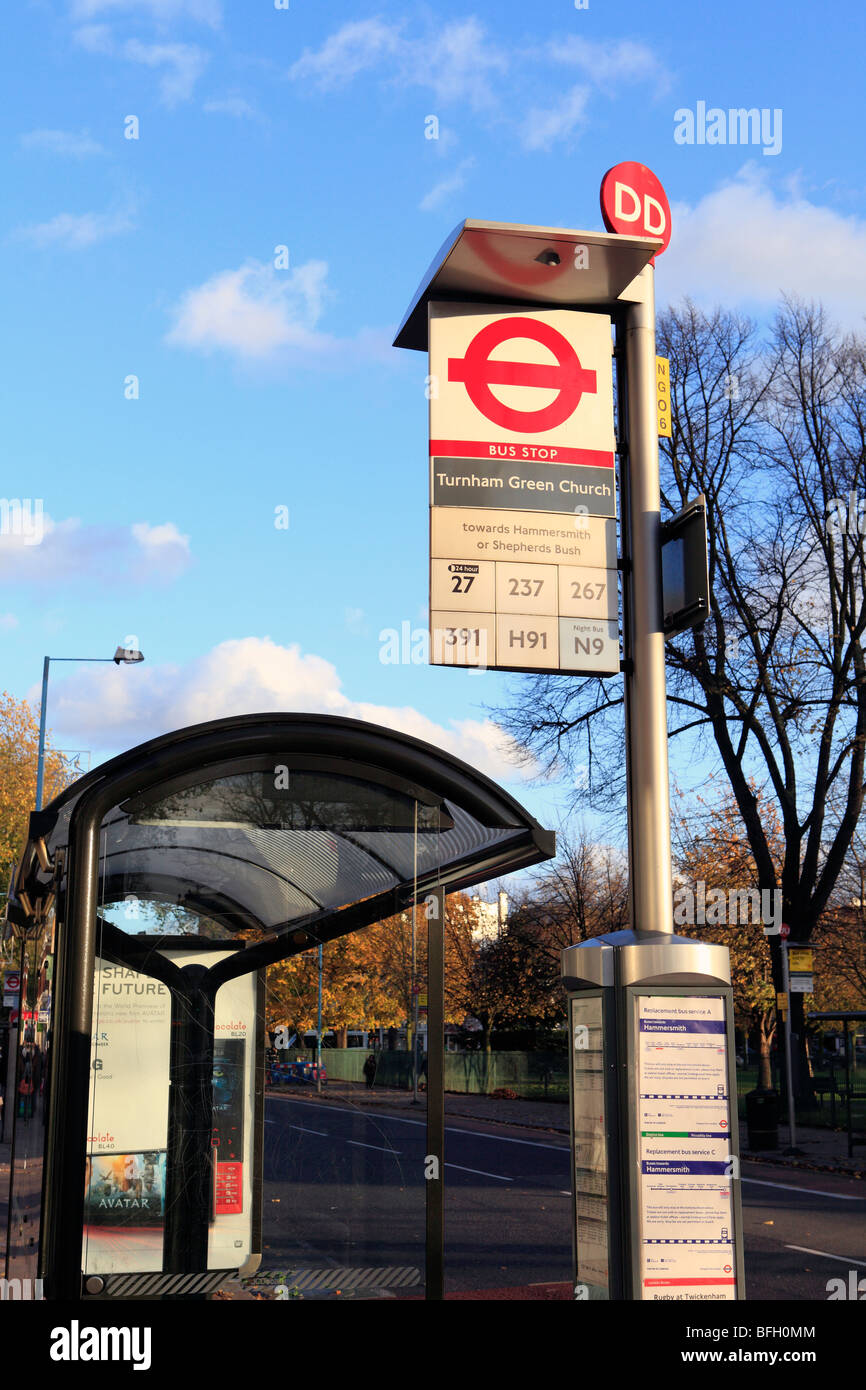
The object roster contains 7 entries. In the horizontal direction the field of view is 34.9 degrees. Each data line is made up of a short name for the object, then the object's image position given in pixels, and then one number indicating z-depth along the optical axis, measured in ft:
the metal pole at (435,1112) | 21.61
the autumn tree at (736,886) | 128.36
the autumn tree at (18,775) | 151.33
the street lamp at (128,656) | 107.96
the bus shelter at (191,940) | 20.22
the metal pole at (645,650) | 19.43
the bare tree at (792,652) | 89.61
